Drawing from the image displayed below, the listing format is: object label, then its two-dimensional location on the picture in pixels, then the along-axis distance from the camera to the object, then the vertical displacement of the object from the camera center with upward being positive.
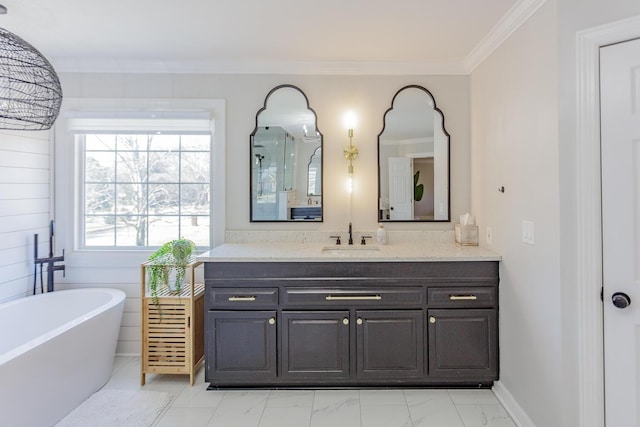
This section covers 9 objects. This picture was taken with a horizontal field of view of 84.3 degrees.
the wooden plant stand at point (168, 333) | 2.50 -0.83
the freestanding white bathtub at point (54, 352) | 1.80 -0.82
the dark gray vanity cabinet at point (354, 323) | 2.38 -0.72
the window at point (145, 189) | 3.09 +0.24
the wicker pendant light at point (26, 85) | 1.69 +0.67
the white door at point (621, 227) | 1.50 -0.05
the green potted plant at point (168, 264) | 2.53 -0.34
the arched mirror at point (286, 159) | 2.97 +0.48
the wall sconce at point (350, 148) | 2.94 +0.57
